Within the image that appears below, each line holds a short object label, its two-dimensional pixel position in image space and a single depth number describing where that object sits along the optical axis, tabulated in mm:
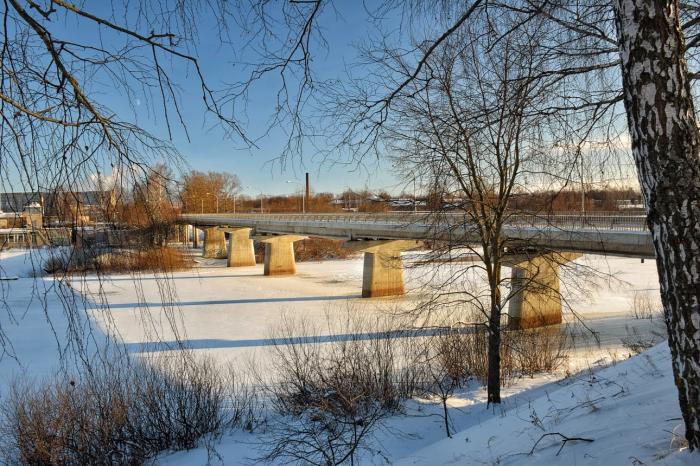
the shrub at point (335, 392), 7293
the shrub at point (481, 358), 12805
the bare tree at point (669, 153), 2602
